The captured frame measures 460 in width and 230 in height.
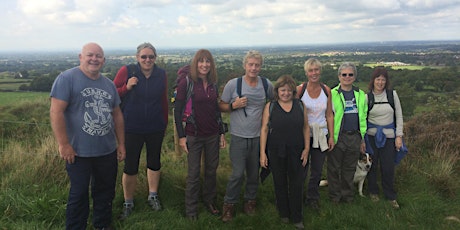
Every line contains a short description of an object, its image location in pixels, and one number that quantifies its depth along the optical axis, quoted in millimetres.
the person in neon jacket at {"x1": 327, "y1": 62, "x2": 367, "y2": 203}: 4059
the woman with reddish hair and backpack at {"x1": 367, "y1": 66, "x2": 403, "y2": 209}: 4191
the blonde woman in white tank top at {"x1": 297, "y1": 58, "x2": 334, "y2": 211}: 3871
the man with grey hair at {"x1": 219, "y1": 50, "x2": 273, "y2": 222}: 3643
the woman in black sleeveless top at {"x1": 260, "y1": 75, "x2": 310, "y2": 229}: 3541
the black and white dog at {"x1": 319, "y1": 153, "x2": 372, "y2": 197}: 4406
